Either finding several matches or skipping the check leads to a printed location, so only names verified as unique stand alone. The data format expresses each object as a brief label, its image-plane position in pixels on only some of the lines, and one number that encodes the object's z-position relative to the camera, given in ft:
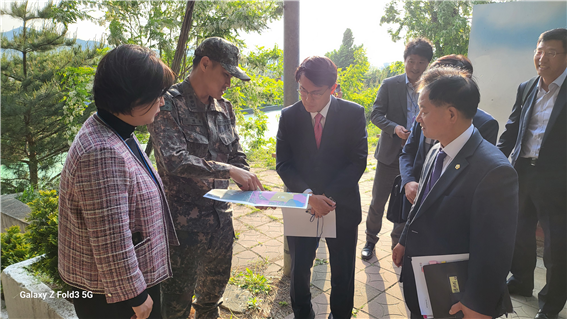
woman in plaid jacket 4.21
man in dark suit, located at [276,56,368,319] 7.69
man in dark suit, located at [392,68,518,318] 4.66
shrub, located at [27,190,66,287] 7.72
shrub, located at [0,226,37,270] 10.03
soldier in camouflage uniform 6.46
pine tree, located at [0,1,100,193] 17.47
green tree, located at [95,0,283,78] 13.87
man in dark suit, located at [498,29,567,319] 8.85
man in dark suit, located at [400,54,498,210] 7.30
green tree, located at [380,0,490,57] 57.98
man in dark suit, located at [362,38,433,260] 11.28
